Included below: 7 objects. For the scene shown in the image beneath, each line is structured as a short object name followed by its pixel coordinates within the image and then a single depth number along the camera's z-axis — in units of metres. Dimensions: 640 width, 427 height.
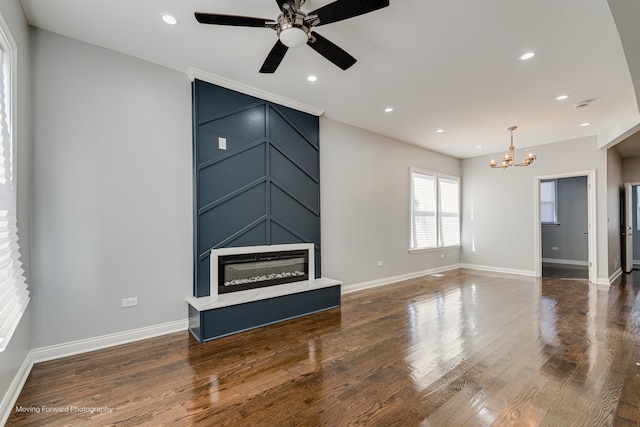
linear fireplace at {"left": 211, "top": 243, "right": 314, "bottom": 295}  3.51
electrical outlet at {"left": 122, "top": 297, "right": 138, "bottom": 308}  2.95
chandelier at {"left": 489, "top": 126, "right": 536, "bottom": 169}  5.14
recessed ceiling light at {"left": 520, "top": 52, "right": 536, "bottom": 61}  2.90
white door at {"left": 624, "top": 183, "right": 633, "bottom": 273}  6.79
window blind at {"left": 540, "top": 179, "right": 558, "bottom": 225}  8.33
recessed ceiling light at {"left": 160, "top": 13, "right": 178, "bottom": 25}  2.44
